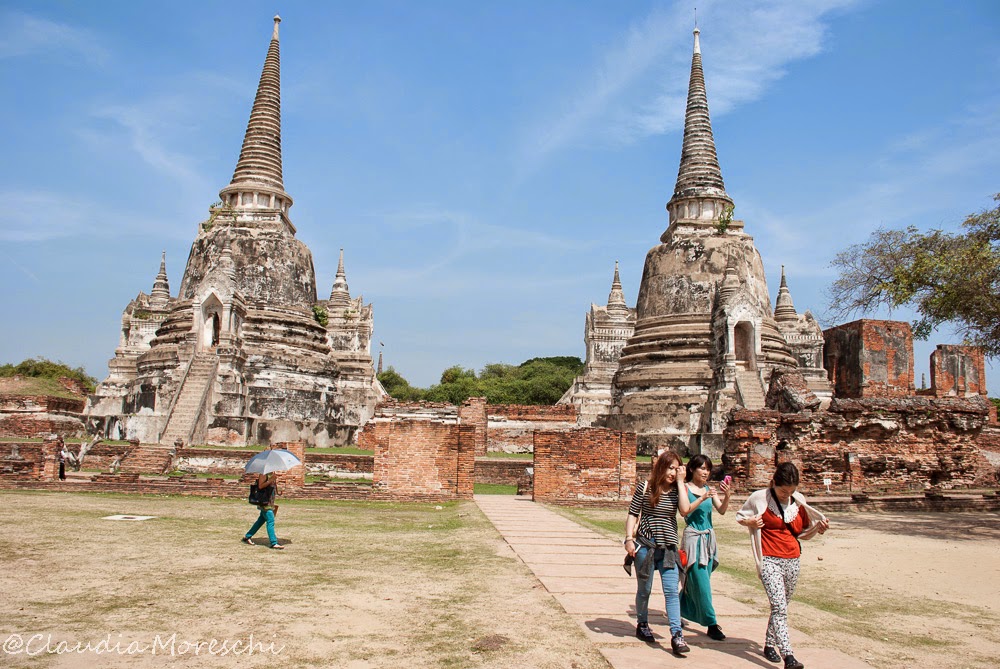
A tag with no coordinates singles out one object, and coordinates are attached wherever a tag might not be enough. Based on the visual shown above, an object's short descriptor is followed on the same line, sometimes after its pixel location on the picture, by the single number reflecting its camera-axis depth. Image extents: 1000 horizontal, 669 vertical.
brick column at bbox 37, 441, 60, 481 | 15.13
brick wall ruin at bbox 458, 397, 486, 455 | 25.30
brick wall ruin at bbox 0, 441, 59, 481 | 15.02
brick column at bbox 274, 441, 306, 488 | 14.87
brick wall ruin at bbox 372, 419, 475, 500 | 14.41
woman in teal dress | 5.07
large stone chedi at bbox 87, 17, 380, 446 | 25.34
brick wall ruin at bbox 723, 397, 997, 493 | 15.88
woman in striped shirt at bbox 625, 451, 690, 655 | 5.01
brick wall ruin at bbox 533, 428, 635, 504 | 14.84
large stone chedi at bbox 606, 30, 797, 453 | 25.83
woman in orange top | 4.96
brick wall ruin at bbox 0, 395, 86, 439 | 27.67
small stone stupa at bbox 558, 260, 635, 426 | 33.06
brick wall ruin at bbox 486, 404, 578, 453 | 28.38
